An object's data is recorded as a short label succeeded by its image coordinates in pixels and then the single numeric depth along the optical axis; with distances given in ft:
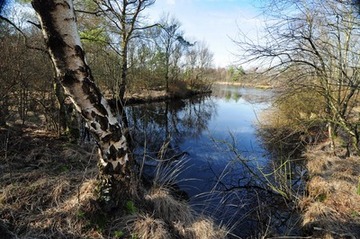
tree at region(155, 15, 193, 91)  70.47
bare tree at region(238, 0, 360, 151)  17.21
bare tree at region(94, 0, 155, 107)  37.97
